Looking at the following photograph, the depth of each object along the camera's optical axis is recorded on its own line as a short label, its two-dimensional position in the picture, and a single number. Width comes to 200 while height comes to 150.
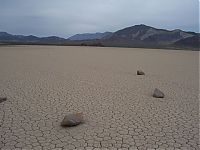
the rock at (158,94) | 4.99
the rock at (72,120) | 3.44
